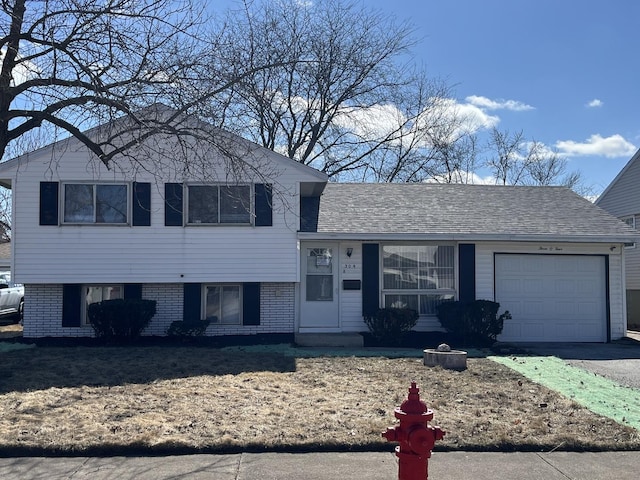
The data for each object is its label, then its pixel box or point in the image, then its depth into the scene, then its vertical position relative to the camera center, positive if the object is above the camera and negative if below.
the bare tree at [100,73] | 7.07 +2.32
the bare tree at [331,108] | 23.91 +7.01
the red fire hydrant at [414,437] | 3.94 -1.07
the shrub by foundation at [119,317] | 13.24 -0.99
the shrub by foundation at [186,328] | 13.69 -1.26
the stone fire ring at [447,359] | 10.41 -1.50
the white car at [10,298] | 18.50 -0.81
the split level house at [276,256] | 13.70 +0.34
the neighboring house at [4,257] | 30.99 +0.71
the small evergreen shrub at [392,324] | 13.61 -1.16
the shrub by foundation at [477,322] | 13.64 -1.13
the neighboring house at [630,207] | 20.77 +2.29
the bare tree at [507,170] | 40.00 +6.46
